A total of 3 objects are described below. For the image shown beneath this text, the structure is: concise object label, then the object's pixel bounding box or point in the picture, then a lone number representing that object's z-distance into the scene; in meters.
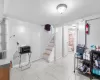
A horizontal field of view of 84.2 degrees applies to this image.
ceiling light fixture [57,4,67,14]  1.73
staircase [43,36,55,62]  3.03
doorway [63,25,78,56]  3.81
